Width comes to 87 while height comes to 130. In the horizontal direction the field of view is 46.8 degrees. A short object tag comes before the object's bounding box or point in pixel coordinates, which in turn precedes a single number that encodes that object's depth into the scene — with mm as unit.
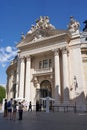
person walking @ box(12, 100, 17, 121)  7980
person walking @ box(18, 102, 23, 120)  7688
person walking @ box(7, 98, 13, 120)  8414
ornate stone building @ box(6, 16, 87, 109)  15870
